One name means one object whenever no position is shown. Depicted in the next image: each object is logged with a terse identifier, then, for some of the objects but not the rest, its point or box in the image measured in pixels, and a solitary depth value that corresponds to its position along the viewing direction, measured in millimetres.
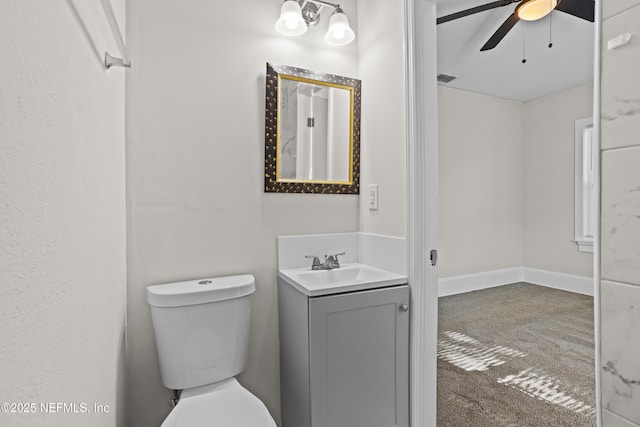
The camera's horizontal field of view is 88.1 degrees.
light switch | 1746
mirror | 1701
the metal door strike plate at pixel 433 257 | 1502
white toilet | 1320
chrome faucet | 1729
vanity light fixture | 1616
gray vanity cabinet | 1337
